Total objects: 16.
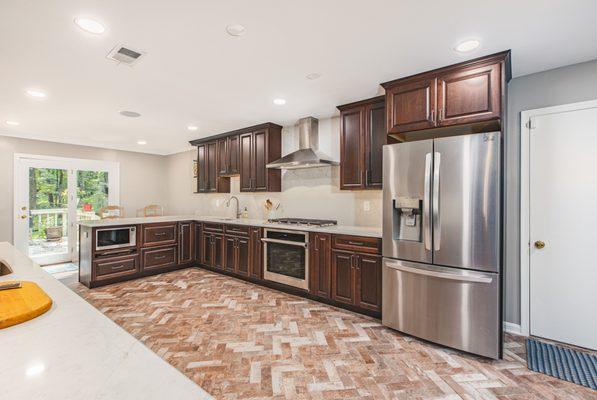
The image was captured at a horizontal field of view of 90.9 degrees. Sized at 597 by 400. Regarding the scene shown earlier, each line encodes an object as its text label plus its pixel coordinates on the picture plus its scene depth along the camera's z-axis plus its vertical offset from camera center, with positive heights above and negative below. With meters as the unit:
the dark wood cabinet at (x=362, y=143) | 3.43 +0.70
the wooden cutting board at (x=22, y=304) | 0.96 -0.38
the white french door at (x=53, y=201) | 5.27 -0.04
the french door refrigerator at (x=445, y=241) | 2.34 -0.34
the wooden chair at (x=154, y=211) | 6.91 -0.28
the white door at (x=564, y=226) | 2.52 -0.22
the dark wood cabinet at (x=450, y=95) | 2.37 +0.94
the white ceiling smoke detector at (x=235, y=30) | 2.06 +1.21
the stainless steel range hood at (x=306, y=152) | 3.95 +0.67
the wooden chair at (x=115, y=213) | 6.39 -0.30
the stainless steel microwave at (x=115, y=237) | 4.19 -0.56
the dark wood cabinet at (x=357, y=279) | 3.11 -0.87
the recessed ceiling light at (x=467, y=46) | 2.21 +1.20
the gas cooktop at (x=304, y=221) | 3.90 -0.29
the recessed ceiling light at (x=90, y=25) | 1.98 +1.20
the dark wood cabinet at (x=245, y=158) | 4.64 +0.72
